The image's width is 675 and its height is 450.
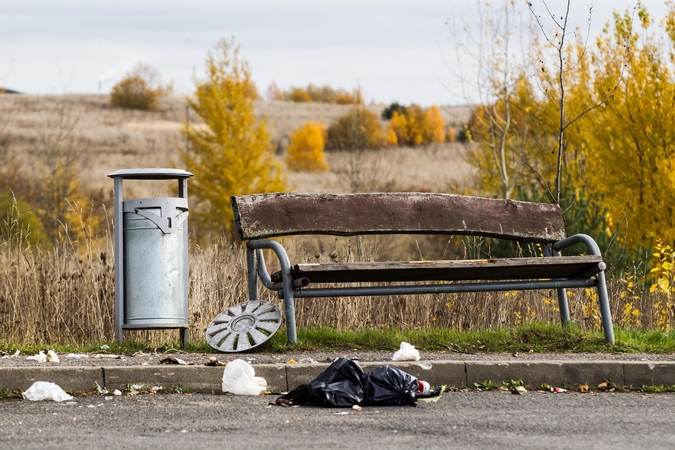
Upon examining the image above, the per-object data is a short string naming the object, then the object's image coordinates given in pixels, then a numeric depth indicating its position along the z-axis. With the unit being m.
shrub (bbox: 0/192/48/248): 42.72
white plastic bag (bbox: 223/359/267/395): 10.81
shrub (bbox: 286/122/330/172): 128.75
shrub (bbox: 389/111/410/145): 149.50
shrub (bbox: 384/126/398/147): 137.00
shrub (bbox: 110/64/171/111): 176.37
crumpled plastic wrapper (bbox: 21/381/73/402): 10.46
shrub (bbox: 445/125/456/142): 157.91
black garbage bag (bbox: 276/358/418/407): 10.21
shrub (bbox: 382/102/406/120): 165.90
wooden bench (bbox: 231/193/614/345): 13.02
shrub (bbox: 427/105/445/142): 158.62
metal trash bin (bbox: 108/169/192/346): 13.69
